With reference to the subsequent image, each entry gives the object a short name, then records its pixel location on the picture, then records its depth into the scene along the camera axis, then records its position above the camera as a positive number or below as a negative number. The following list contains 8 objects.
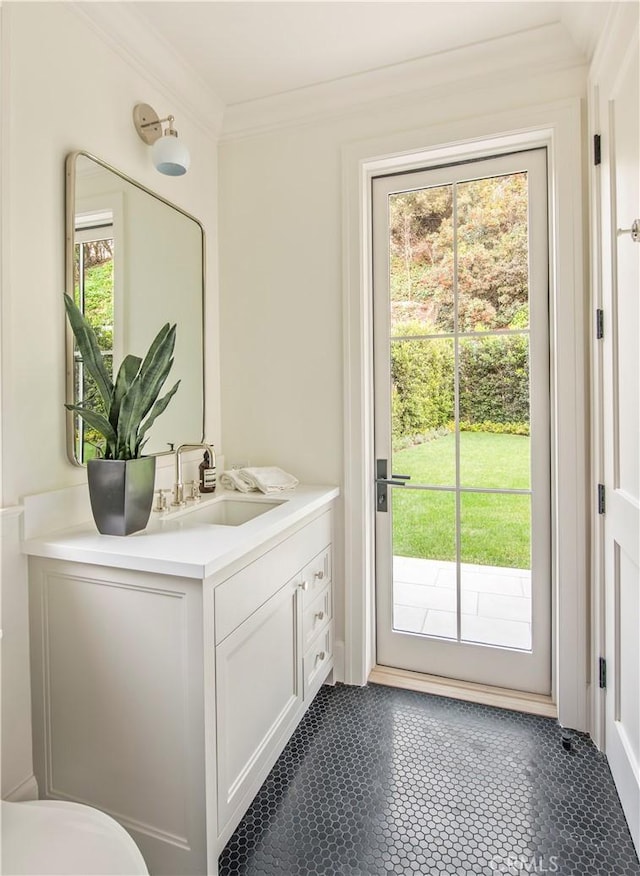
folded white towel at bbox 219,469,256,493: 1.95 -0.19
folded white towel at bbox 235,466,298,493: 1.92 -0.18
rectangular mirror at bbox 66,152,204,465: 1.48 +0.57
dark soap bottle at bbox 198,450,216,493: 1.94 -0.16
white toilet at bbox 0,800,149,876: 0.84 -0.76
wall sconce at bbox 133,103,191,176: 1.61 +1.00
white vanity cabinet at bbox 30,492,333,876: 1.14 -0.68
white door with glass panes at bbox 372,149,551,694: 1.92 +0.06
